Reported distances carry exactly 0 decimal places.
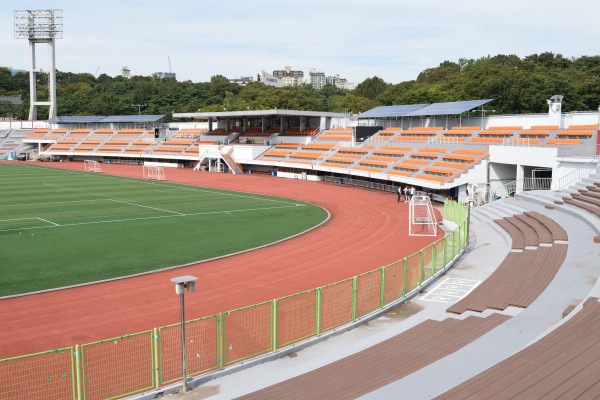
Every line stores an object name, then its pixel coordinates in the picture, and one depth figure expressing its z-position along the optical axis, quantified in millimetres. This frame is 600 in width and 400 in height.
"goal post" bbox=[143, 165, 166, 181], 64275
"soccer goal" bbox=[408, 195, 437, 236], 31452
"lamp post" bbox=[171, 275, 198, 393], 10859
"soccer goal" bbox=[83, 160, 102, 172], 74988
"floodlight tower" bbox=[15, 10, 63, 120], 103625
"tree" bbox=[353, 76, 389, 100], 129250
